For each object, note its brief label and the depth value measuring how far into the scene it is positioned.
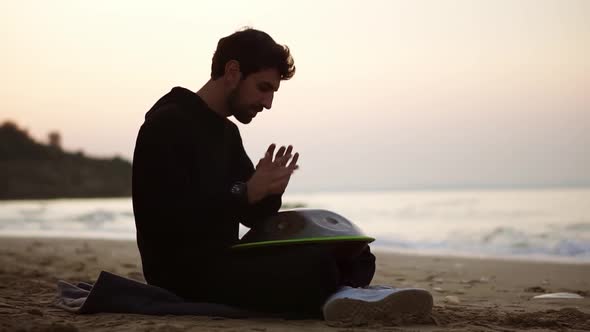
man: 3.29
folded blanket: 3.49
